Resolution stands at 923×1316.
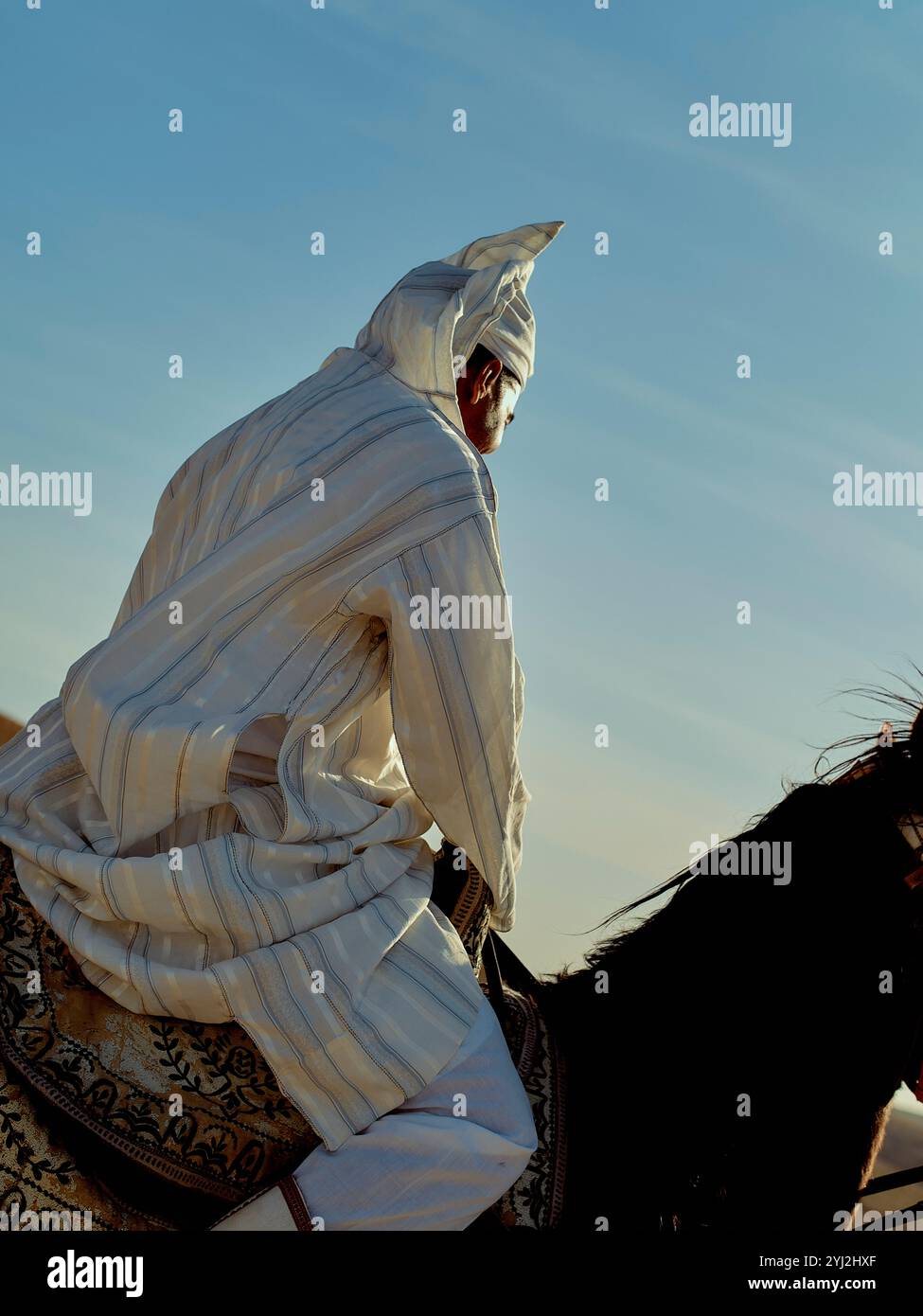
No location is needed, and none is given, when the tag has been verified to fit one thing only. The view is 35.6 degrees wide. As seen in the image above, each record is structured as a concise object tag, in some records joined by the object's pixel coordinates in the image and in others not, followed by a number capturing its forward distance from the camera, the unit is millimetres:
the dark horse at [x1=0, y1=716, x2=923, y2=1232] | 3480
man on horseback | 3078
